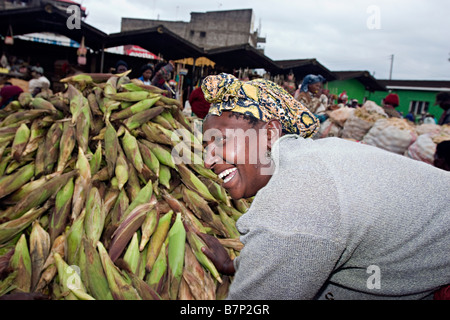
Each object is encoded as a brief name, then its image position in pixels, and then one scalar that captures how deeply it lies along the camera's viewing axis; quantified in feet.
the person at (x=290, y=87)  24.37
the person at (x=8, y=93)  14.37
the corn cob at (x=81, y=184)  5.00
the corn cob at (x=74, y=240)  4.44
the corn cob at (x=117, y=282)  4.06
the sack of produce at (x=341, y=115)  15.00
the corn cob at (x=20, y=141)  5.84
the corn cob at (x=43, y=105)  6.80
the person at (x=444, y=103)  18.20
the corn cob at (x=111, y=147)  5.63
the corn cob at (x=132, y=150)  5.75
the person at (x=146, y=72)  18.69
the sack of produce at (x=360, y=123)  12.82
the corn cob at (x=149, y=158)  5.81
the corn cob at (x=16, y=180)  5.24
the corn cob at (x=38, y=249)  4.40
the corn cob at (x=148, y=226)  4.65
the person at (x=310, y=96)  16.87
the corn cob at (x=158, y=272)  4.37
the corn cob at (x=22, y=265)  4.29
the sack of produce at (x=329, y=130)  15.20
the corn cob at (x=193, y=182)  5.78
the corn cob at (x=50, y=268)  4.28
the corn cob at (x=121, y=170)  5.39
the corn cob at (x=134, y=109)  6.53
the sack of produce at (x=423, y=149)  9.68
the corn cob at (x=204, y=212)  5.40
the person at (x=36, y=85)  17.91
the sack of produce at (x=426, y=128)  12.73
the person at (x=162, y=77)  16.72
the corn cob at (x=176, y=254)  4.45
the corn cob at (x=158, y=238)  4.58
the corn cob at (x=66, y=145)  5.64
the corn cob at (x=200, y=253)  4.63
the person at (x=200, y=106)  9.73
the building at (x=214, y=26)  91.50
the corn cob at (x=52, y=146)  5.76
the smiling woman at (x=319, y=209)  2.87
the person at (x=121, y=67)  19.22
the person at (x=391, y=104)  21.82
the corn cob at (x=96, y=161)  5.61
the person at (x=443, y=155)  8.41
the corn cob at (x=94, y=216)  4.59
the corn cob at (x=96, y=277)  4.13
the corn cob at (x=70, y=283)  3.98
